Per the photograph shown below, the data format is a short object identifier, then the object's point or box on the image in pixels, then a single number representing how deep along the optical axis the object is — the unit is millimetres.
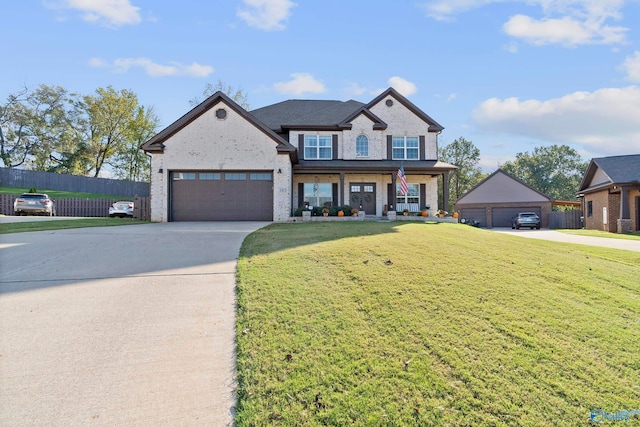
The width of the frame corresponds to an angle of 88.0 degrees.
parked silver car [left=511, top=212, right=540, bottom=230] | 27891
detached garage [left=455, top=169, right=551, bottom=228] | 31484
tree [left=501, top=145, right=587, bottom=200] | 59812
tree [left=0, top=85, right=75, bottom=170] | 37969
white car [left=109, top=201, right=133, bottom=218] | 22719
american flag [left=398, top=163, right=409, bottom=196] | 16922
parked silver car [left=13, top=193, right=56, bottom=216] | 21125
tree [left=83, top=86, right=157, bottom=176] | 39250
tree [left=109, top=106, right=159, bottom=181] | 42000
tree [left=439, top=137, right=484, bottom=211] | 55312
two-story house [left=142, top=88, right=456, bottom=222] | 16656
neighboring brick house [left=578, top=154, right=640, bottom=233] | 20594
